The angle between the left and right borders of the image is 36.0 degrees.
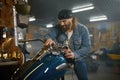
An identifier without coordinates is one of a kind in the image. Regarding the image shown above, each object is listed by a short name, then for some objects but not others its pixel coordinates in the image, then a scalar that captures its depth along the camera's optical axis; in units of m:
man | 2.37
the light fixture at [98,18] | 12.05
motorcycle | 1.63
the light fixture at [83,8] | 9.49
